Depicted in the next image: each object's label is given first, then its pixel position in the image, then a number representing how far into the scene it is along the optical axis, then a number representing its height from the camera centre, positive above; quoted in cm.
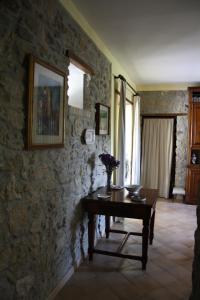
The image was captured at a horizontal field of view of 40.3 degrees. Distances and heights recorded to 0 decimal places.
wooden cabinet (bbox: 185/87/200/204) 568 +11
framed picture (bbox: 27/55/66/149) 188 +31
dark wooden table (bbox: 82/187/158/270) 282 -67
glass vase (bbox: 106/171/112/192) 338 -43
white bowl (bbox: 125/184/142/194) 326 -51
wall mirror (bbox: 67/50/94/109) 293 +71
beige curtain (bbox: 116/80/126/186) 425 +9
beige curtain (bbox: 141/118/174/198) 629 -15
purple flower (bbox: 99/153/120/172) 330 -17
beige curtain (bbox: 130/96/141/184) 561 +9
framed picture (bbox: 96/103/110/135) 342 +37
